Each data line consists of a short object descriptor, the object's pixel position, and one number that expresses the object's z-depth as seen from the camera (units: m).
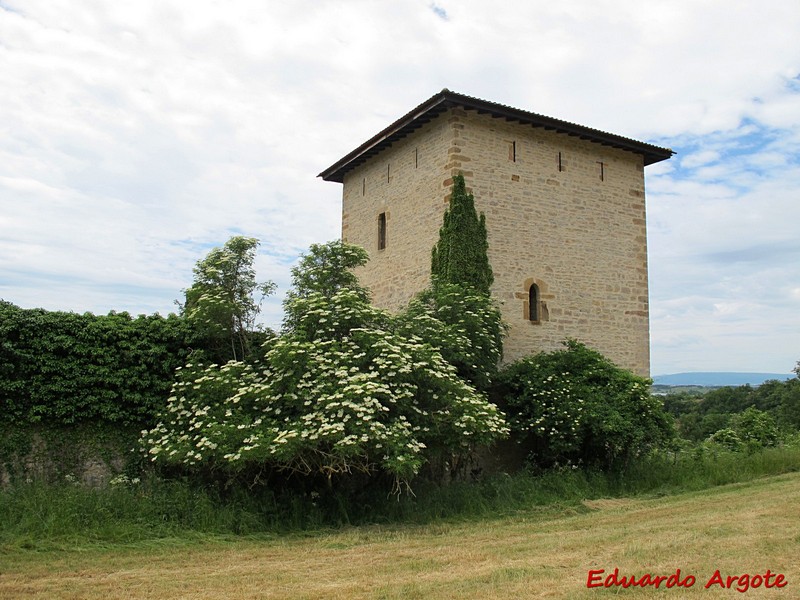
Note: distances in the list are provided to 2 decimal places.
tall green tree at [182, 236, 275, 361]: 11.82
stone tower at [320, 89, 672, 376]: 15.31
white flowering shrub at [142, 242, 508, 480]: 9.38
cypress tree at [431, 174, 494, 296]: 14.53
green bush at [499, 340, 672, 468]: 13.30
